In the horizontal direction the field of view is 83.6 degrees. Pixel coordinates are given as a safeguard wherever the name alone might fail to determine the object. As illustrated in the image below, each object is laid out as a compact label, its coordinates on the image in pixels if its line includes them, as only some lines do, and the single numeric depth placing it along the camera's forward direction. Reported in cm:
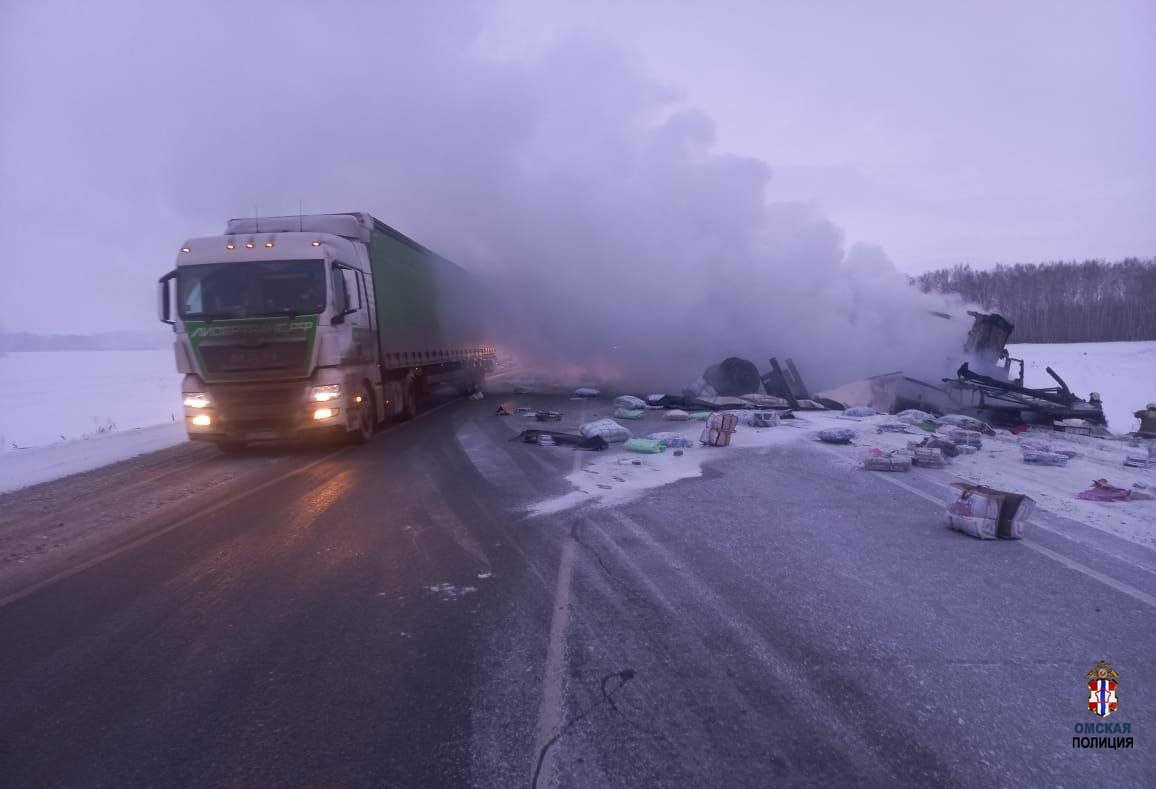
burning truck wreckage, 674
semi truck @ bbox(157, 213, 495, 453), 905
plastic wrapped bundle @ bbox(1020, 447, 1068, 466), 805
